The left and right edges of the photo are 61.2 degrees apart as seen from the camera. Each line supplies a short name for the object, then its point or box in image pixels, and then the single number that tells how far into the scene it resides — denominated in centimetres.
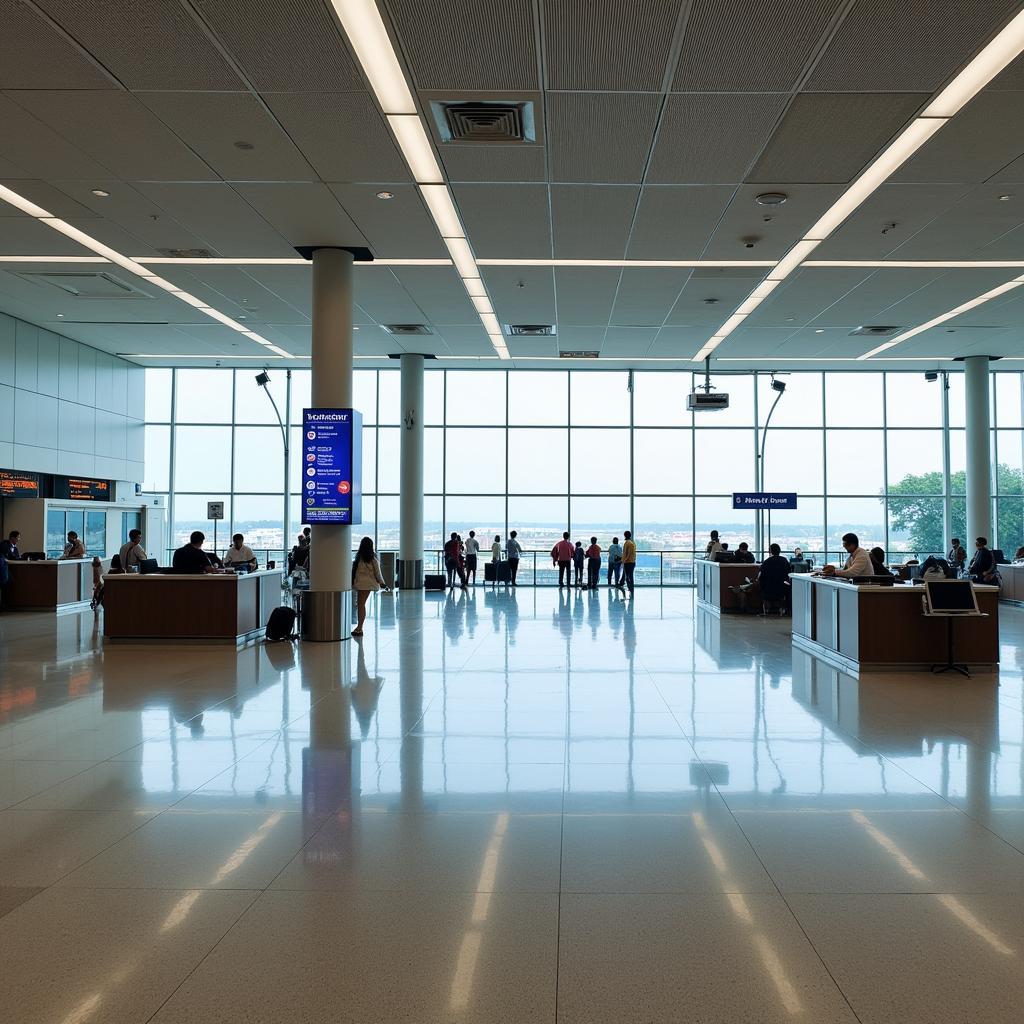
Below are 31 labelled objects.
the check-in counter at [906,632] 992
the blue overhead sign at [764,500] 2379
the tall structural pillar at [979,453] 2133
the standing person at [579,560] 2508
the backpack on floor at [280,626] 1242
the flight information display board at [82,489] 2079
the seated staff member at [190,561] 1218
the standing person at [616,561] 2498
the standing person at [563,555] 2438
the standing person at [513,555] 2522
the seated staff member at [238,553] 1439
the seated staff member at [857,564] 1114
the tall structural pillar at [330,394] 1226
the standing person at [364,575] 1301
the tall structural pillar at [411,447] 2177
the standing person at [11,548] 1684
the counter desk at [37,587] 1691
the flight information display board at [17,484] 1859
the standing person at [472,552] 2525
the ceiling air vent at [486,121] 799
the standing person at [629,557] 2338
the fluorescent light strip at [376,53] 660
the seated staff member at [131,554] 1464
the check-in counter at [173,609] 1191
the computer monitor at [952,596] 941
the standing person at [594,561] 2394
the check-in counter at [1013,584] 1892
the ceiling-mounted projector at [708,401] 1952
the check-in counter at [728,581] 1745
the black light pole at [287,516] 2485
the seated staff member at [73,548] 1788
